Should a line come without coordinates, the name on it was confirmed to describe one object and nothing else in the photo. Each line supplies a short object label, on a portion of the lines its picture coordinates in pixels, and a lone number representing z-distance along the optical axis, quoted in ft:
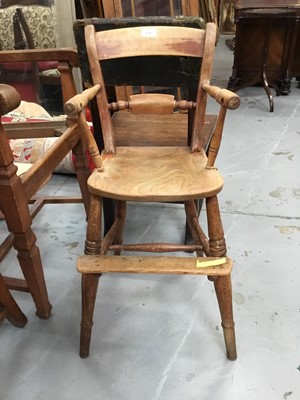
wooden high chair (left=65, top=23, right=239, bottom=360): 3.42
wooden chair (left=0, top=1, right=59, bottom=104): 9.72
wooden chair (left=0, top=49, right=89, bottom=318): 3.37
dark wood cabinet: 9.95
